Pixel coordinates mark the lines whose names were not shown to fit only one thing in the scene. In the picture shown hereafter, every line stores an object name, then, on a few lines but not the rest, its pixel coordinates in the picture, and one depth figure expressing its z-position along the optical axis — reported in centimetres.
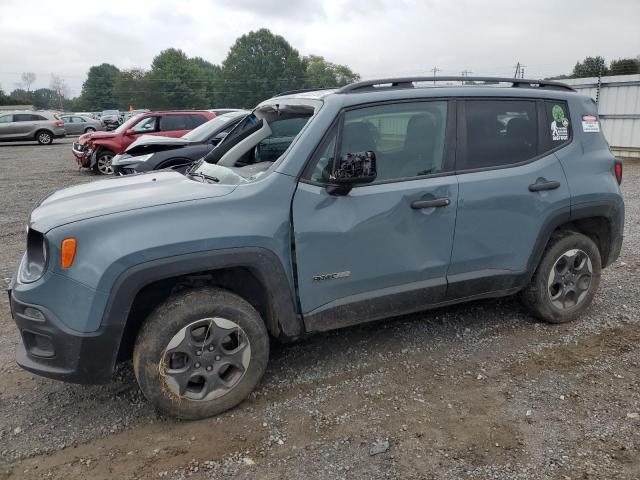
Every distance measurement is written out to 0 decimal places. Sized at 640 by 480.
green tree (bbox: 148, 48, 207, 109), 8875
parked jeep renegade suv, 268
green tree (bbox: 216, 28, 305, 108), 9219
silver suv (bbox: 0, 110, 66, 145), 2484
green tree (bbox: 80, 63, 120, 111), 9906
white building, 1406
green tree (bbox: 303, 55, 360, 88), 9888
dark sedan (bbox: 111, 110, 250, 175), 850
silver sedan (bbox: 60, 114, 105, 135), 3253
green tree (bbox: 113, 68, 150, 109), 8806
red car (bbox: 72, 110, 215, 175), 1278
